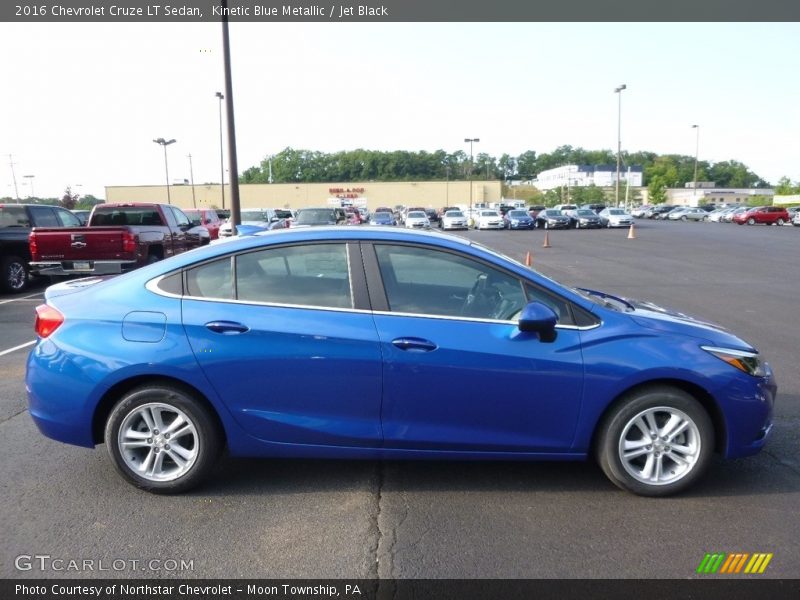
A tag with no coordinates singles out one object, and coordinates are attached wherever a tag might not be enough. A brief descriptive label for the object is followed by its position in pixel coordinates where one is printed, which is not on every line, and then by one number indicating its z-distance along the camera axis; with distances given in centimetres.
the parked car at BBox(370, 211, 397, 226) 4159
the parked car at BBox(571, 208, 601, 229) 4500
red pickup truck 1184
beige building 9156
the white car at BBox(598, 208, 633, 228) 4478
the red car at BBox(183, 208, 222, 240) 2693
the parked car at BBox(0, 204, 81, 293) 1322
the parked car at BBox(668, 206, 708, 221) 6475
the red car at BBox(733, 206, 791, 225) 4956
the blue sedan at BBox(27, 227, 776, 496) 371
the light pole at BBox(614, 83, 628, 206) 5562
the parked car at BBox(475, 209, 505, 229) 4428
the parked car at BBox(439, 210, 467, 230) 4409
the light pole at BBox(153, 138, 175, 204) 5922
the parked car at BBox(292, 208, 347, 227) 2381
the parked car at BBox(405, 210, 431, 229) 4247
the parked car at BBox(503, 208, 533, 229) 4447
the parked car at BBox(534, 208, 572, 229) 4472
